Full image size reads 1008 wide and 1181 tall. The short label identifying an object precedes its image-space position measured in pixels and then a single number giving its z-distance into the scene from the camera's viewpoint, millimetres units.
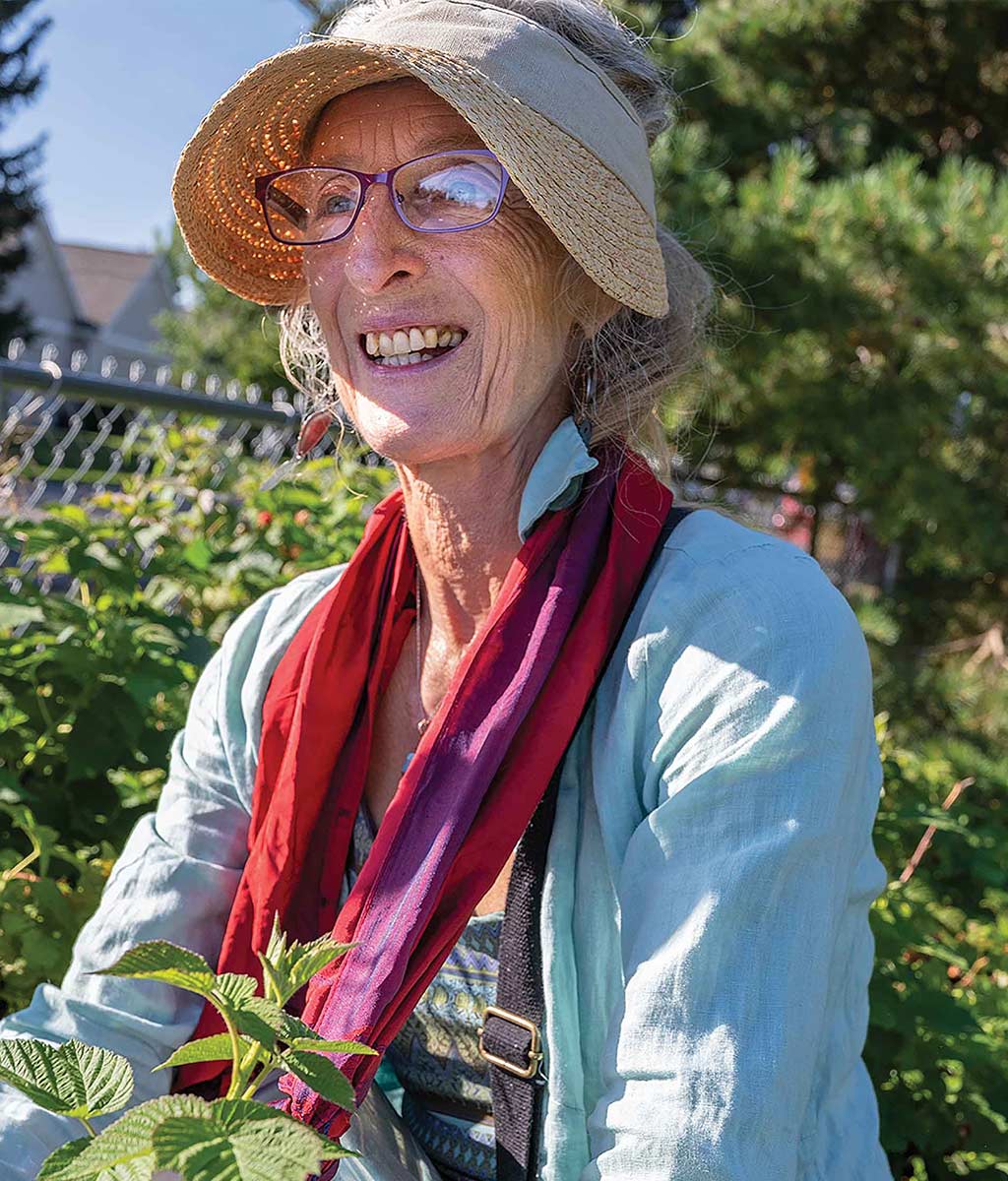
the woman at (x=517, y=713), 1302
